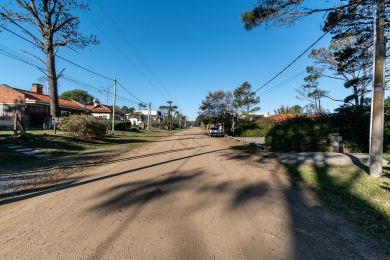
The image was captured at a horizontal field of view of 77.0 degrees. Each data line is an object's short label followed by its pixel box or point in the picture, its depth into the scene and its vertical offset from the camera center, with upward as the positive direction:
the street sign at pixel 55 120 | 17.42 +0.21
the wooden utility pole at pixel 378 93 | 7.26 +1.15
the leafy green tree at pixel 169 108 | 77.01 +7.42
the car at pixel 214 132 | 36.09 -0.74
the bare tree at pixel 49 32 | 17.56 +6.77
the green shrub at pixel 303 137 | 14.39 -0.48
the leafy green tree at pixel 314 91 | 33.87 +5.88
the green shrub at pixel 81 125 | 18.69 -0.14
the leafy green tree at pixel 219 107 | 42.86 +3.79
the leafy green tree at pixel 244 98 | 40.41 +4.98
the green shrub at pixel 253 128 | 33.31 +0.02
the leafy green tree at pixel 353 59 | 13.54 +4.55
